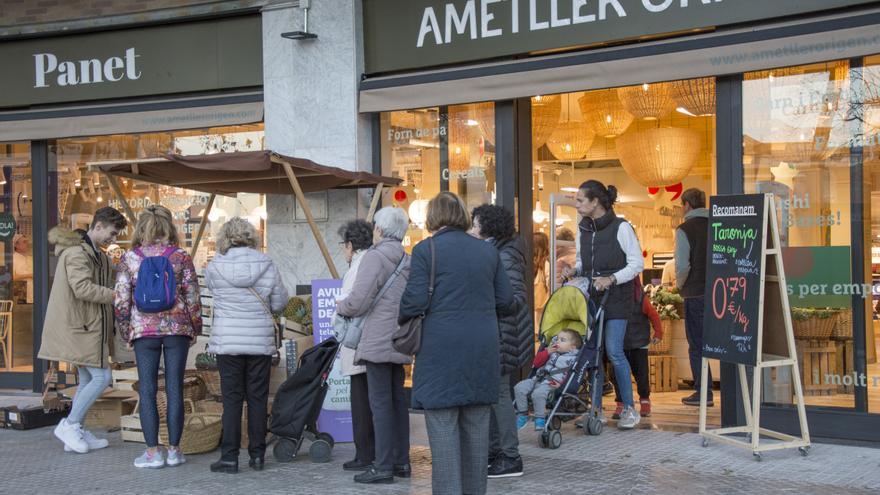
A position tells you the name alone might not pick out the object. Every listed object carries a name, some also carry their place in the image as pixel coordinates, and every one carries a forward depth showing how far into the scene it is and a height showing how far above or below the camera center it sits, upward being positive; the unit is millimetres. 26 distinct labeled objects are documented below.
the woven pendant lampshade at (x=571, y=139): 12102 +1289
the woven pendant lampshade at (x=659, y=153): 11148 +1021
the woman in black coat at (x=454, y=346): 5430 -503
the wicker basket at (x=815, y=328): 7797 -629
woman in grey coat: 6582 -441
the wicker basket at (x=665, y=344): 10703 -1001
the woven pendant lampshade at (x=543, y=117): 10125 +1306
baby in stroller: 7709 -945
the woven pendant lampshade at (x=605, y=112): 11188 +1480
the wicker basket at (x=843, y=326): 7730 -609
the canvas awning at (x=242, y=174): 7879 +664
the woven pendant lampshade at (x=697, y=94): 9680 +1442
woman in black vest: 8352 -91
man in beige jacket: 7962 -498
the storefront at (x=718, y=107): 7707 +1217
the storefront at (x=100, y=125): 10633 +1356
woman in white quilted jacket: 7133 -514
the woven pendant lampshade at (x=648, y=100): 10203 +1472
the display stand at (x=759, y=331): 7184 -611
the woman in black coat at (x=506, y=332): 6805 -542
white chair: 11664 -773
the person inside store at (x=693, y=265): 9312 -165
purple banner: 8078 -572
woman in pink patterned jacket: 7305 -490
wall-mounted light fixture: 9938 +2099
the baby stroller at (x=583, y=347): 7766 -732
